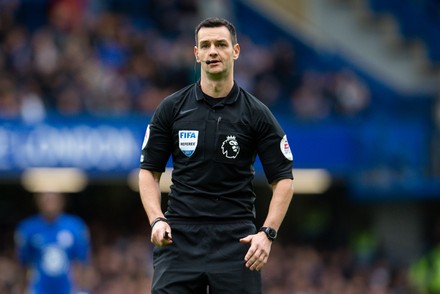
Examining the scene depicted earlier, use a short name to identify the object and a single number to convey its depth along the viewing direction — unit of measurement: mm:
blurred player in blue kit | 24547
